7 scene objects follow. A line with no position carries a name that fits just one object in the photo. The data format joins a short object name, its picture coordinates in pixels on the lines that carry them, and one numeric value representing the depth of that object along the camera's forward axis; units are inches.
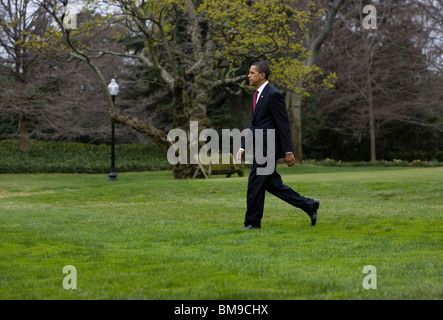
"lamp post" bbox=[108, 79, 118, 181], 951.6
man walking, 331.3
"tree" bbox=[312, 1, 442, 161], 1349.7
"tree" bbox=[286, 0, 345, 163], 1257.3
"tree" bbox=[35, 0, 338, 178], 869.8
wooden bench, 901.2
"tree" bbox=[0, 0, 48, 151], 1237.1
